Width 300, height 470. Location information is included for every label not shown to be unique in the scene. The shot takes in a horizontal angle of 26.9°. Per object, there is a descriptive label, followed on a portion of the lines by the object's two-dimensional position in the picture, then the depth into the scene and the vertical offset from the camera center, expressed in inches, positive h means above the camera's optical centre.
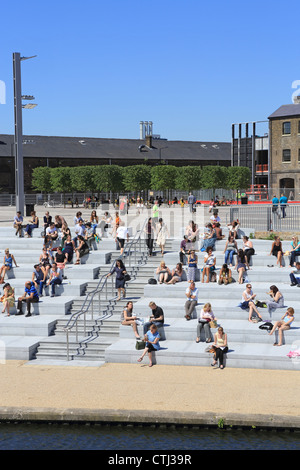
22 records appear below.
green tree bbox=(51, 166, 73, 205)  2925.7 +99.2
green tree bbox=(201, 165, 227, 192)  2871.6 +100.9
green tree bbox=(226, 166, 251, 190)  3011.8 +100.0
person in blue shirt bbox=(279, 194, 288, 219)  1143.0 -19.5
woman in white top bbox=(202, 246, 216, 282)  882.1 -93.3
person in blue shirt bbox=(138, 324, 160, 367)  682.2 -156.1
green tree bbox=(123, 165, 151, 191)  2864.2 +100.1
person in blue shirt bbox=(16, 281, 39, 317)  824.3 -127.2
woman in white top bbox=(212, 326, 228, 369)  660.7 -156.3
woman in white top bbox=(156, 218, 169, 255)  1010.7 -59.1
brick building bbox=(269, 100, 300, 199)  2822.3 +236.0
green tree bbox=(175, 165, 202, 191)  2787.9 +94.0
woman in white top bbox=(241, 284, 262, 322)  764.6 -121.3
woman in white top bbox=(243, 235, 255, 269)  942.4 -75.3
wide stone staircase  685.9 -152.1
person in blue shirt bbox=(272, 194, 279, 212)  1150.3 -15.8
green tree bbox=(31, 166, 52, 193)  3049.2 +104.7
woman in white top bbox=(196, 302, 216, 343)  709.3 -138.2
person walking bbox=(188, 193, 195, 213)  1674.5 -5.0
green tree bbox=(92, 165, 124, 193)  2837.1 +99.6
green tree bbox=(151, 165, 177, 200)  2829.7 +101.5
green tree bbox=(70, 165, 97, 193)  2864.2 +100.7
